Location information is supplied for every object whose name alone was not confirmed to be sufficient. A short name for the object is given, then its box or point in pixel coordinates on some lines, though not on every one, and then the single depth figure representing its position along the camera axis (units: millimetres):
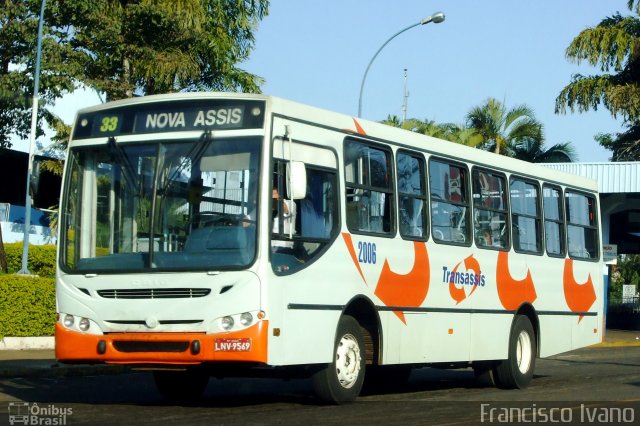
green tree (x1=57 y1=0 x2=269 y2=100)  29422
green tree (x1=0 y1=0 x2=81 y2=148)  27578
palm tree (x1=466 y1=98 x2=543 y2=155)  46531
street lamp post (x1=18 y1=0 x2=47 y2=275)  26016
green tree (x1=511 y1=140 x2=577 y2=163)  49531
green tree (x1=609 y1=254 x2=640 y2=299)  60128
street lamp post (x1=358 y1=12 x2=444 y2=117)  30750
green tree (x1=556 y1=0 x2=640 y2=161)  43781
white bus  11055
